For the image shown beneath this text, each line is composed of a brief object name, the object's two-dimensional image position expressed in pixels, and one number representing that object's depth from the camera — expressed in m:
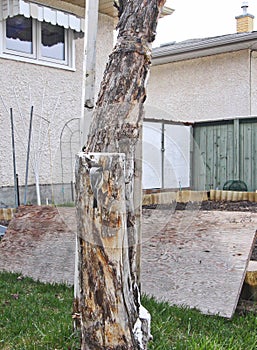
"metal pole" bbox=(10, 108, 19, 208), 7.20
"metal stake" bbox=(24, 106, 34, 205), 7.28
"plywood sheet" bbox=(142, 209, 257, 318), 3.21
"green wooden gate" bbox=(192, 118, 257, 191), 9.79
